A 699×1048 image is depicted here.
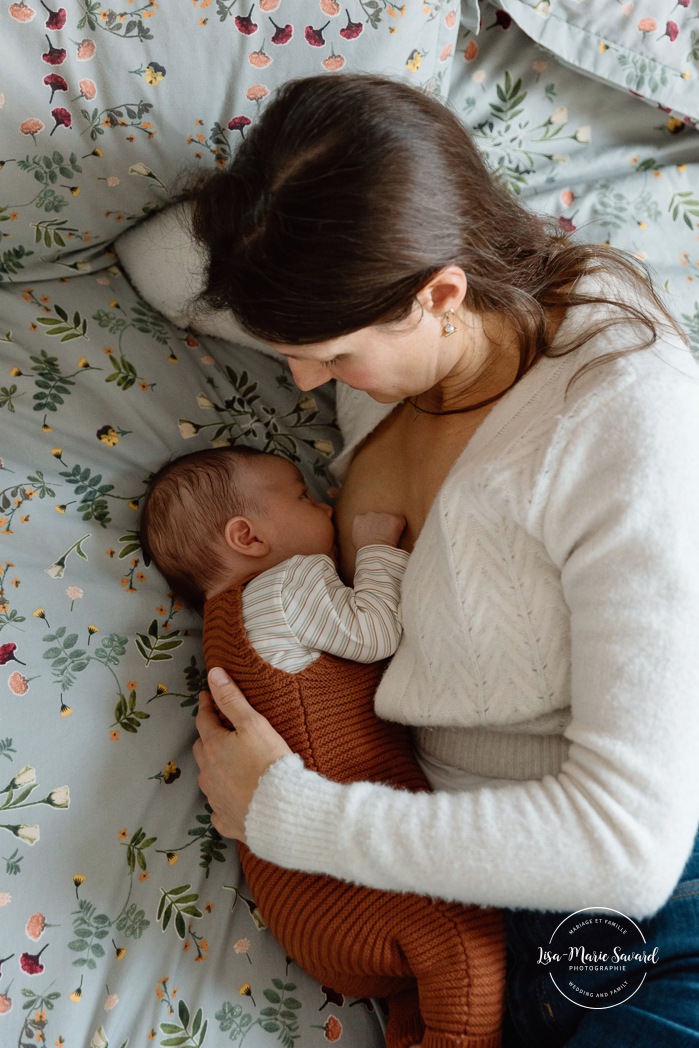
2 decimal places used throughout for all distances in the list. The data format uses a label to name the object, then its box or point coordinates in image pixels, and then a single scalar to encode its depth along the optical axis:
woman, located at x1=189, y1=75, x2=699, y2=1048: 0.89
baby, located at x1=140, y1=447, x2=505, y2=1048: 1.06
